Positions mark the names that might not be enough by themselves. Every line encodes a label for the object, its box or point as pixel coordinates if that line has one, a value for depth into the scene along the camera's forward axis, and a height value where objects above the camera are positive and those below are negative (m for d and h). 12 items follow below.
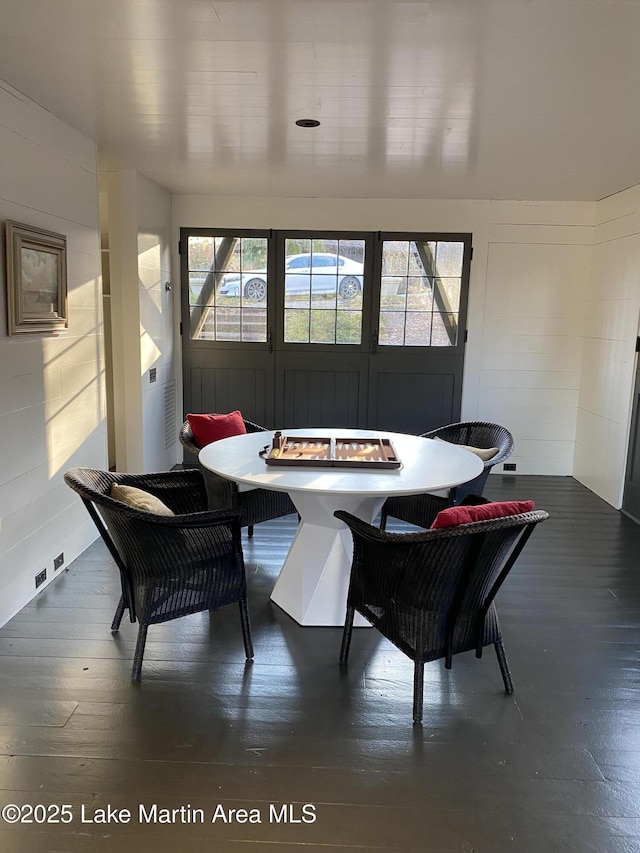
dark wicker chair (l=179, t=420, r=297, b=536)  3.26 -0.93
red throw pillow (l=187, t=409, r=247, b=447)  3.83 -0.62
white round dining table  2.62 -0.65
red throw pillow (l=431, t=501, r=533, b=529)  2.21 -0.63
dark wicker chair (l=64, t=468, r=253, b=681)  2.38 -0.91
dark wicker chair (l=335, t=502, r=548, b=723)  2.16 -0.89
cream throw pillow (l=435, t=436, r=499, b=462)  3.64 -0.68
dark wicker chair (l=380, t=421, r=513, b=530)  3.45 -0.89
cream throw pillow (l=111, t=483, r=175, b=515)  2.58 -0.72
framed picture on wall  2.86 +0.20
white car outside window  5.77 +0.48
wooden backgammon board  2.90 -0.60
